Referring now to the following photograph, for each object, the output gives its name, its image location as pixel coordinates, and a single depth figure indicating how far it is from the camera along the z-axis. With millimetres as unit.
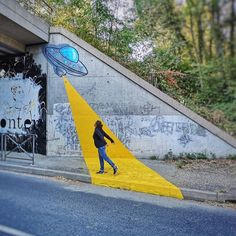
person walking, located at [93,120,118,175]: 8594
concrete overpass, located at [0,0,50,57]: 9926
